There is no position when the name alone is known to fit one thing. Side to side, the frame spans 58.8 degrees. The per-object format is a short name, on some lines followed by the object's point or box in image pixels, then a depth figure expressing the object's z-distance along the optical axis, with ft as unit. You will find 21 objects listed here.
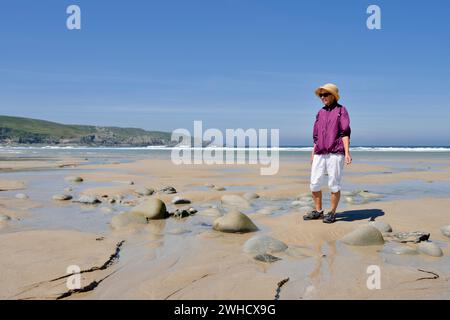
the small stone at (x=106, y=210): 25.61
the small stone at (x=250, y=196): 32.66
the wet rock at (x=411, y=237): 17.76
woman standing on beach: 22.21
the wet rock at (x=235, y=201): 28.78
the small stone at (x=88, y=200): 28.84
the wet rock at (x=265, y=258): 14.82
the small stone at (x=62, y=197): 30.30
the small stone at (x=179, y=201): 29.66
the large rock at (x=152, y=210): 23.23
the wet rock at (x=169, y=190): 36.16
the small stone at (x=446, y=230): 19.24
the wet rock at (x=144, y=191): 35.19
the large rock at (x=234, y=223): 19.83
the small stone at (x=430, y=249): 15.85
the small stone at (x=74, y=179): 46.70
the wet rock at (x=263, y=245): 16.17
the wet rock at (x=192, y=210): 25.36
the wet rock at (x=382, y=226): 19.90
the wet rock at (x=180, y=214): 24.06
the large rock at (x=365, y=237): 17.35
